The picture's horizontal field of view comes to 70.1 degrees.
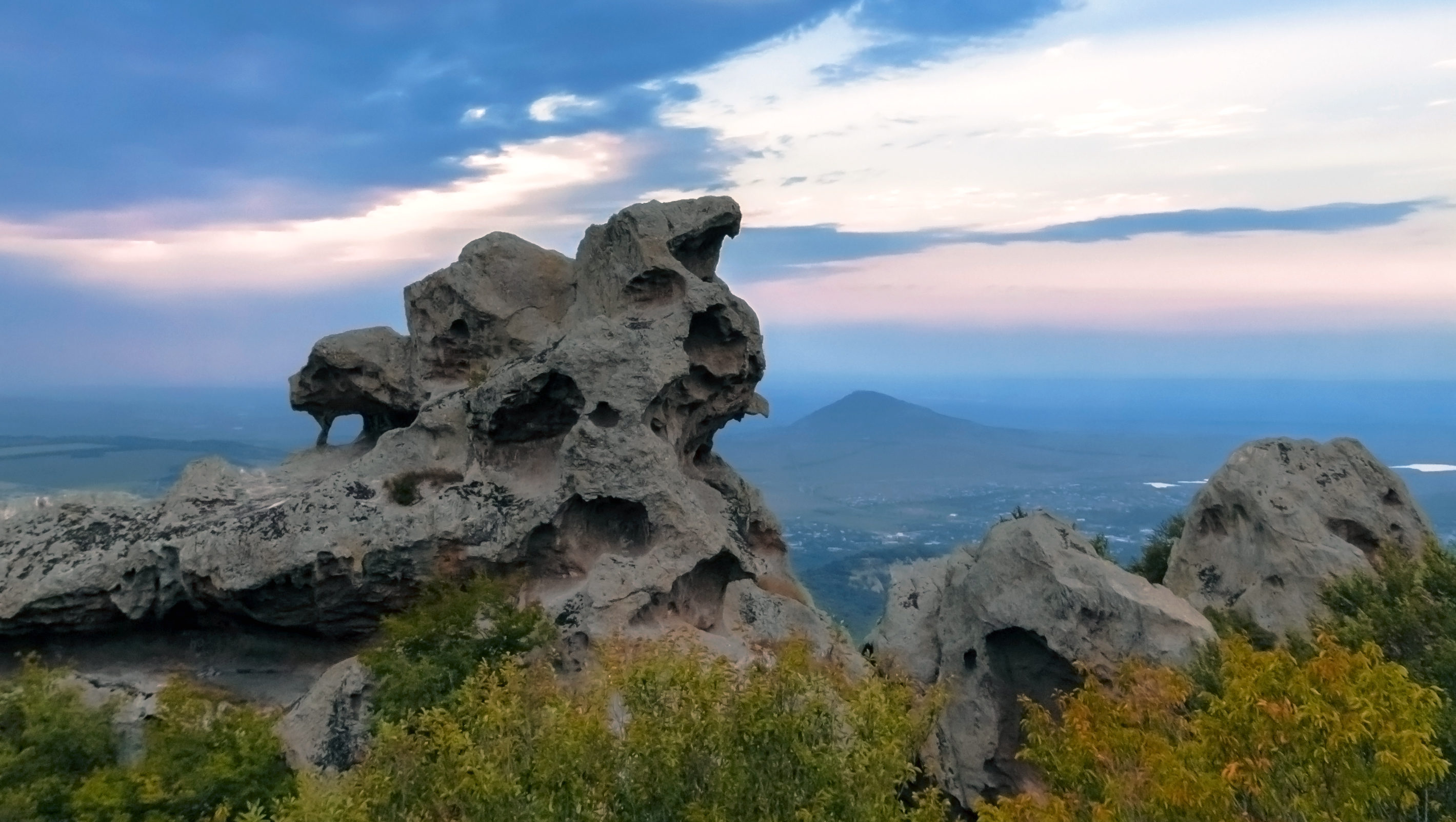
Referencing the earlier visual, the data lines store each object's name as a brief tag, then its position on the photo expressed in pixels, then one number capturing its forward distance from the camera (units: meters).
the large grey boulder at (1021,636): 19.23
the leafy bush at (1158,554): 30.77
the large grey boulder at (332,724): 17.91
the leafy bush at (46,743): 16.28
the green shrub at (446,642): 16.83
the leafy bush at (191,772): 15.58
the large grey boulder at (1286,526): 21.42
